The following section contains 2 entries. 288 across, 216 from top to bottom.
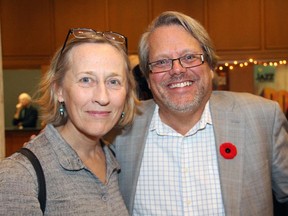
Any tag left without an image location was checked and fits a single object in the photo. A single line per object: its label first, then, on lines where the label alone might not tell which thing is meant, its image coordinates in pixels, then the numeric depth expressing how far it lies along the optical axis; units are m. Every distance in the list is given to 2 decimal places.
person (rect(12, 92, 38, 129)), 8.02
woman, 1.43
